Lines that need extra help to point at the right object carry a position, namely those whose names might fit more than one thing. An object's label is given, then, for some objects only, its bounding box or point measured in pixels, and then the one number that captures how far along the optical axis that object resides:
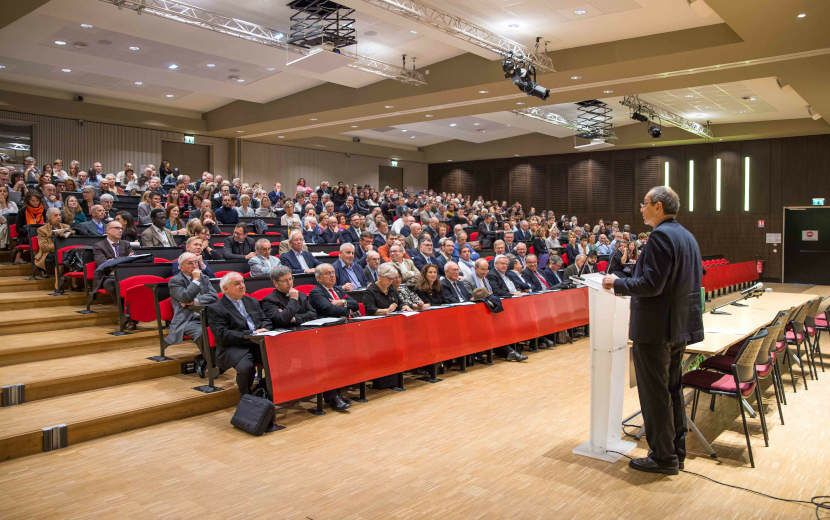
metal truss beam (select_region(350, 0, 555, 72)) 6.84
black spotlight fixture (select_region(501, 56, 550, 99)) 8.17
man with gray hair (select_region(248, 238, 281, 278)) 6.17
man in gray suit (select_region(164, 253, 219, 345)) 4.87
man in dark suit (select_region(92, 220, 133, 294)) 5.84
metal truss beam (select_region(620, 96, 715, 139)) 12.29
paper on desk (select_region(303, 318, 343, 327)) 4.50
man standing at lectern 3.01
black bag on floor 3.96
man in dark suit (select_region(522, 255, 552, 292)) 7.65
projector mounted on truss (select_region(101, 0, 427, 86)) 7.21
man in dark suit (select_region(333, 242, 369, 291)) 6.33
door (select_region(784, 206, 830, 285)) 14.82
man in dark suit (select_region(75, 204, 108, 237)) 6.98
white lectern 3.46
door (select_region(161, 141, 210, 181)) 14.74
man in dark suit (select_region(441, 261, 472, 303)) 6.27
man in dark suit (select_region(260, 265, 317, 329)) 4.65
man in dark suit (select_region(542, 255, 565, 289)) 8.14
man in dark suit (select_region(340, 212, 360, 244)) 9.20
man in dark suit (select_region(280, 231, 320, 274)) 6.88
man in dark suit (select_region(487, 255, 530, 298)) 6.84
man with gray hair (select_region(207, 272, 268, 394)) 4.30
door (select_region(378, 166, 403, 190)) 19.47
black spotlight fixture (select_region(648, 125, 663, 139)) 13.11
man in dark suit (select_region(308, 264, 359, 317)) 5.02
